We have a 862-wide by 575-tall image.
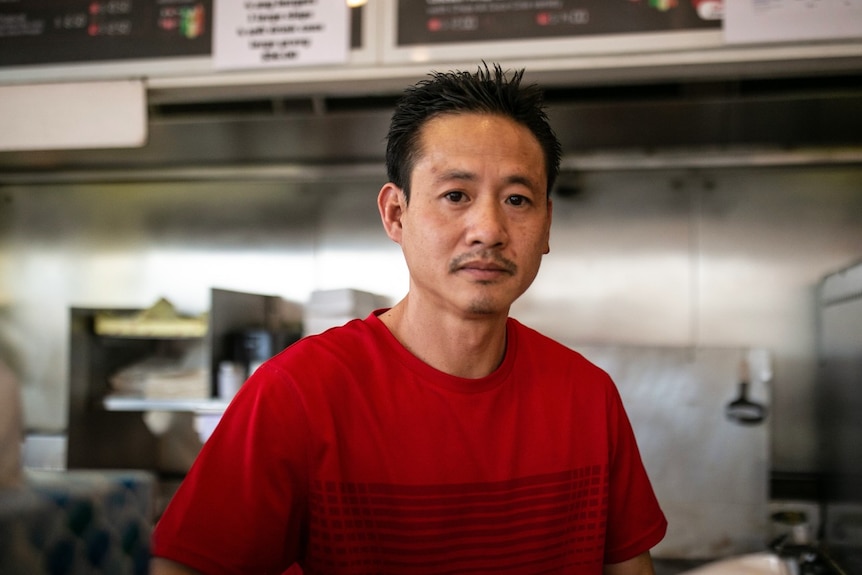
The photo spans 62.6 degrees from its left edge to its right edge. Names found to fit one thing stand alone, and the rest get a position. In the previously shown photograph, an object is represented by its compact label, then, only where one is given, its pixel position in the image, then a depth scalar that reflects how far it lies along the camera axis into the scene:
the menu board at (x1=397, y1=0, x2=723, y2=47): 1.50
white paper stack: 2.25
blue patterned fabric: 0.40
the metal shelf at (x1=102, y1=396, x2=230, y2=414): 2.24
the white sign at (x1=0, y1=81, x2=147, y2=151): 1.69
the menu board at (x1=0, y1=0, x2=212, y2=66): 1.67
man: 0.89
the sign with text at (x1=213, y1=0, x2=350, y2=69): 1.61
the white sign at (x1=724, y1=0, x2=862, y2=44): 1.45
